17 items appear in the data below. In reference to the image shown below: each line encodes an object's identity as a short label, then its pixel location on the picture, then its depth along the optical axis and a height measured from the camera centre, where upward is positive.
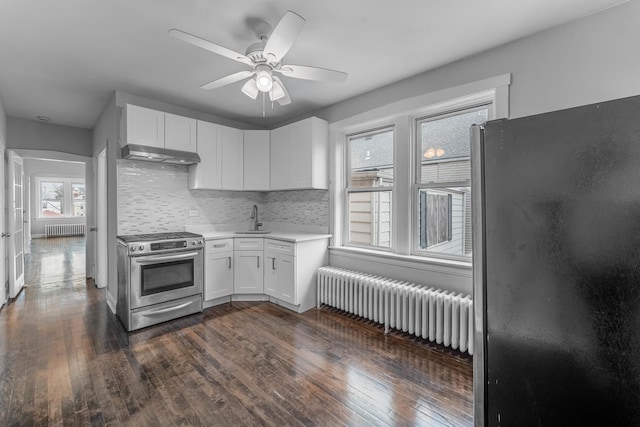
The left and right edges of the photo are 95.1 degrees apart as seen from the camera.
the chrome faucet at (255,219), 4.46 -0.10
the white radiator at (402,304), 2.51 -0.92
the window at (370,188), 3.47 +0.29
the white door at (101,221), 4.01 -0.11
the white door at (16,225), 3.92 -0.17
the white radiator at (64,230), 10.13 -0.58
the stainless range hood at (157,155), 3.14 +0.66
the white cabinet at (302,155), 3.71 +0.76
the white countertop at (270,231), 3.65 -0.27
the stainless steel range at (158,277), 3.03 -0.71
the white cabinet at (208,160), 3.80 +0.70
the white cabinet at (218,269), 3.61 -0.71
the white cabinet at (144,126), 3.19 +0.98
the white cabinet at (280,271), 3.49 -0.72
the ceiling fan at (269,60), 1.71 +1.05
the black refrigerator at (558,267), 0.71 -0.15
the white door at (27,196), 7.43 +0.52
